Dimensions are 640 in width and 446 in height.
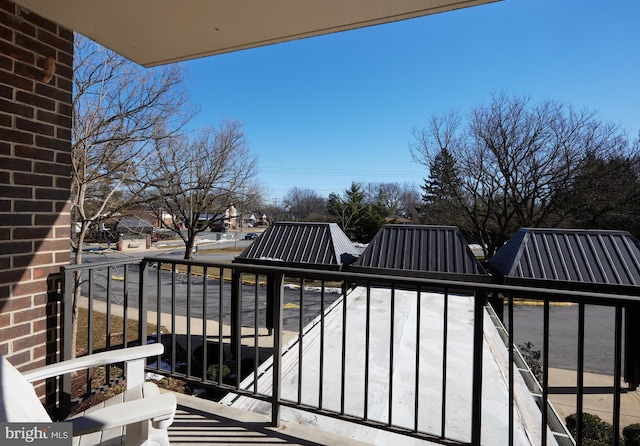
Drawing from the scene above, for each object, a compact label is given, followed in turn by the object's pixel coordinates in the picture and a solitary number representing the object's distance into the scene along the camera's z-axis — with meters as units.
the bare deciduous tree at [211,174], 11.48
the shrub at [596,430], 4.36
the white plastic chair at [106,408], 0.89
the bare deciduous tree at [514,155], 13.52
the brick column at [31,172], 1.58
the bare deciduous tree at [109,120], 5.16
